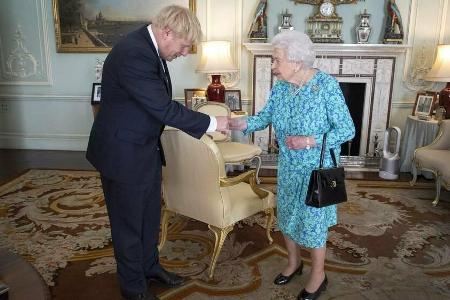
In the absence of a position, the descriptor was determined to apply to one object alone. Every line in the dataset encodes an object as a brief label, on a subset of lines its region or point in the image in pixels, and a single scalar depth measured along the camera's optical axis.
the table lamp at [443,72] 4.17
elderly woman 1.96
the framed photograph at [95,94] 5.27
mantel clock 4.71
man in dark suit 1.79
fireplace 4.69
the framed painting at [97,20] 5.10
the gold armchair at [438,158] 3.46
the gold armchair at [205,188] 2.24
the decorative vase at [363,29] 4.66
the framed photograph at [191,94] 5.02
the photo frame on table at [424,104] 4.42
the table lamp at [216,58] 4.49
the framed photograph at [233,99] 5.00
